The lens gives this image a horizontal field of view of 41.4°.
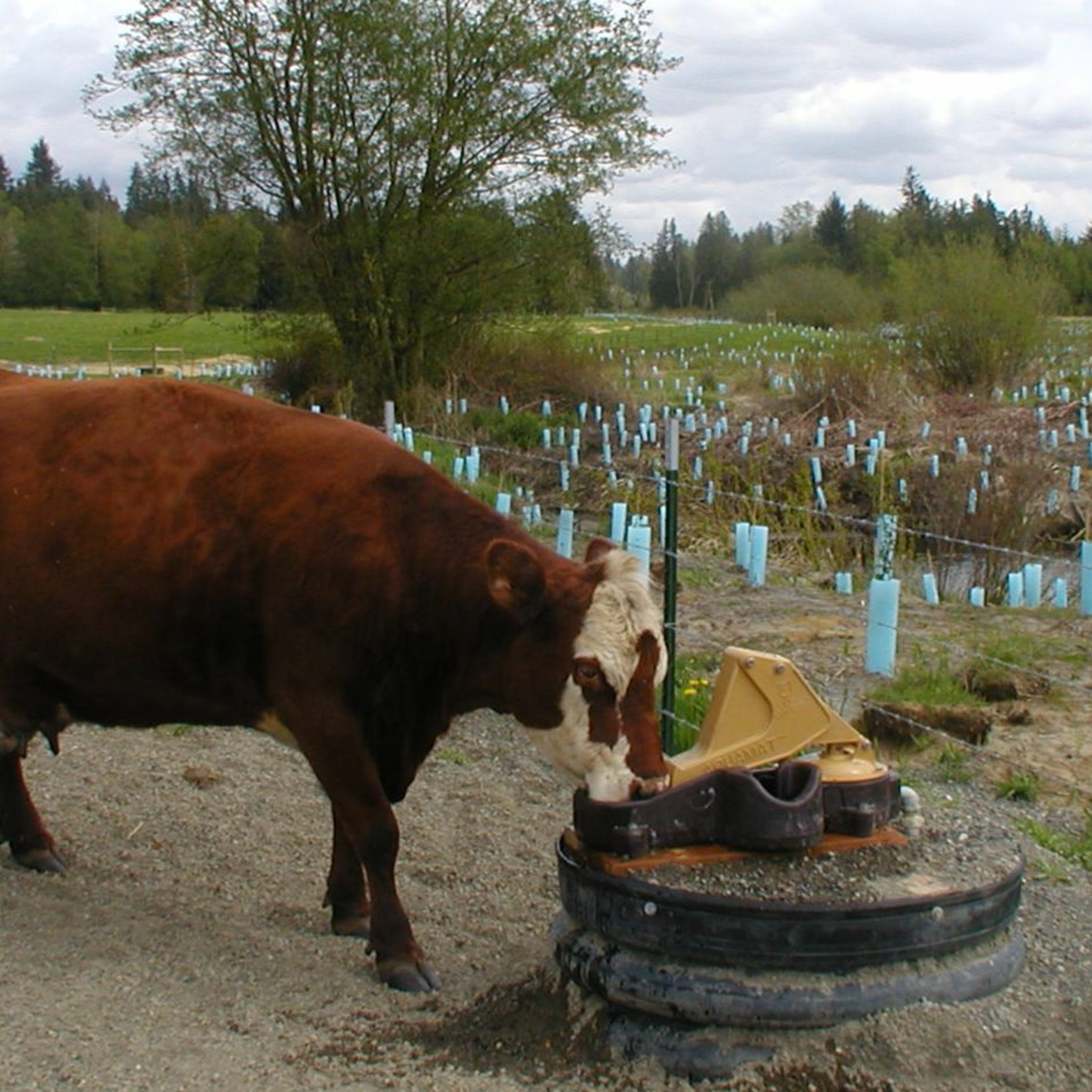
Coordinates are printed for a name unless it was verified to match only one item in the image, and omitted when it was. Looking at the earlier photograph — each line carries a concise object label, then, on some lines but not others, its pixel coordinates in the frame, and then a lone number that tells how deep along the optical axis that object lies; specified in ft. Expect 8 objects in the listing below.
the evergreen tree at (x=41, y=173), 438.81
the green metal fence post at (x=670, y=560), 22.52
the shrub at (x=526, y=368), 91.35
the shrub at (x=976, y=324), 88.28
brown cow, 14.74
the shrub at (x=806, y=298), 166.20
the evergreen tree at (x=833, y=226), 316.81
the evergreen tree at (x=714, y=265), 336.29
